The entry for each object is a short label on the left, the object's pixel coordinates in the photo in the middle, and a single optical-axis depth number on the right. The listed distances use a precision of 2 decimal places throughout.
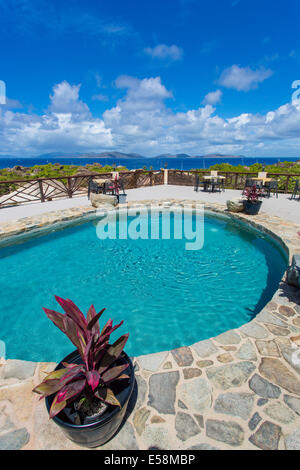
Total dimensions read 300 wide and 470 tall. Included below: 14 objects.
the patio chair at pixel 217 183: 13.09
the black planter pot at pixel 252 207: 8.07
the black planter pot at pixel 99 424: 1.55
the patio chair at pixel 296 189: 10.52
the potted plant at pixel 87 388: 1.57
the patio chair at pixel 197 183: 13.81
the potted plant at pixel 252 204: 8.09
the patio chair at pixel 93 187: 11.68
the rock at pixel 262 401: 2.06
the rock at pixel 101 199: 9.61
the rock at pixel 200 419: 1.90
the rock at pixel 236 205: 8.45
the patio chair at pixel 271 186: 11.30
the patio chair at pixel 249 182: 11.89
